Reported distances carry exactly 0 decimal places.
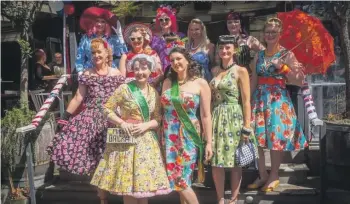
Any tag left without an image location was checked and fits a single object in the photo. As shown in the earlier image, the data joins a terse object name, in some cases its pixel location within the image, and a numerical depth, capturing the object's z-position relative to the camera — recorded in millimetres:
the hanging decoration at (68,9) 5980
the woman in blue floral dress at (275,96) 4863
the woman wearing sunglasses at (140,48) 4875
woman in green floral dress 4434
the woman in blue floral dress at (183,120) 4234
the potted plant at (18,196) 5539
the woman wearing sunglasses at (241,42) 5100
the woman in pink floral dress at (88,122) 4734
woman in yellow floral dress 4090
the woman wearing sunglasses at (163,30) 5316
